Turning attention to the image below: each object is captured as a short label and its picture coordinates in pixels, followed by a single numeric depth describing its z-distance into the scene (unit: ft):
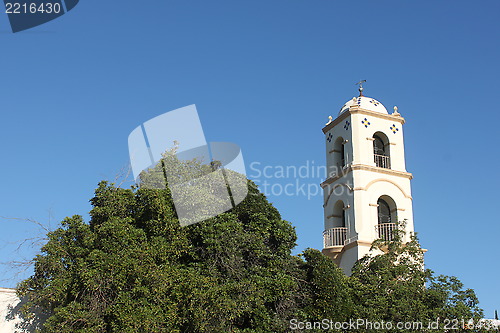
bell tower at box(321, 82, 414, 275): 72.18
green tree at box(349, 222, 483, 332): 57.72
